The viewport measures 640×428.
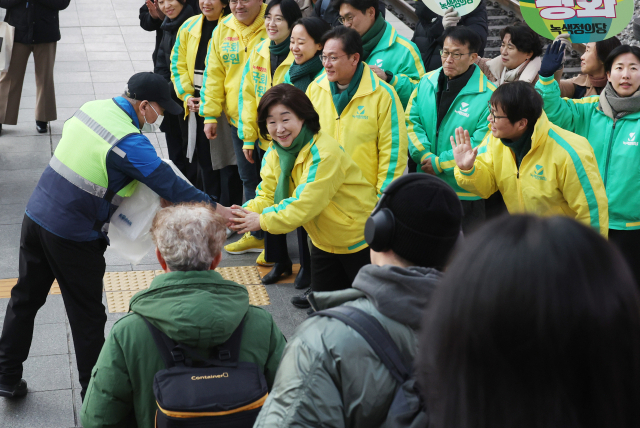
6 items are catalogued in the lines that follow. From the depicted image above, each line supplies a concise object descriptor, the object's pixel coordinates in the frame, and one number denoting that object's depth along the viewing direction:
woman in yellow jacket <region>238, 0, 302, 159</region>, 5.83
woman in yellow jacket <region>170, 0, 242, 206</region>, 6.66
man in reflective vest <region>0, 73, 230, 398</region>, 3.67
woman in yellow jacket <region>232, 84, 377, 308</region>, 4.10
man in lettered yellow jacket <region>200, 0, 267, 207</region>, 6.27
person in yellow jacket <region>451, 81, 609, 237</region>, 4.03
